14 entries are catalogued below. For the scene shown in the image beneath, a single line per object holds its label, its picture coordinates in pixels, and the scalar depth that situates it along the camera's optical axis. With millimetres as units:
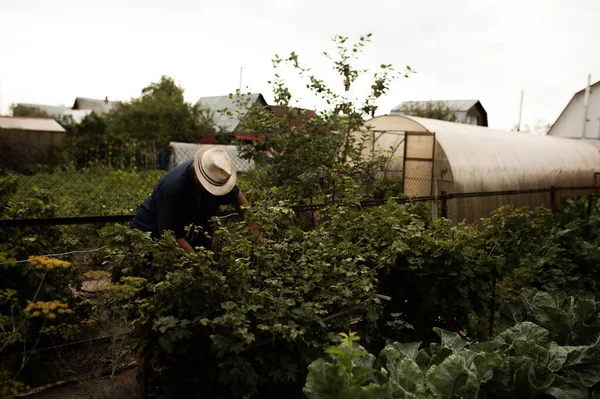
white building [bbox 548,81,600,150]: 27547
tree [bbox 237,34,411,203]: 6984
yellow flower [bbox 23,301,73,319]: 2172
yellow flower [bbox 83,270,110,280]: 3328
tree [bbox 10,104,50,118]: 45712
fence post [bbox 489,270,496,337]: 4398
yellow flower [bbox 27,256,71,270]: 2516
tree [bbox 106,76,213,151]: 29984
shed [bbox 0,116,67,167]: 20219
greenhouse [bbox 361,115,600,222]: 11719
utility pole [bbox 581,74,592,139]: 27562
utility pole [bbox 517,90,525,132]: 48466
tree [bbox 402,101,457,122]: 36875
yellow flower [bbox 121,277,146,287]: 2730
